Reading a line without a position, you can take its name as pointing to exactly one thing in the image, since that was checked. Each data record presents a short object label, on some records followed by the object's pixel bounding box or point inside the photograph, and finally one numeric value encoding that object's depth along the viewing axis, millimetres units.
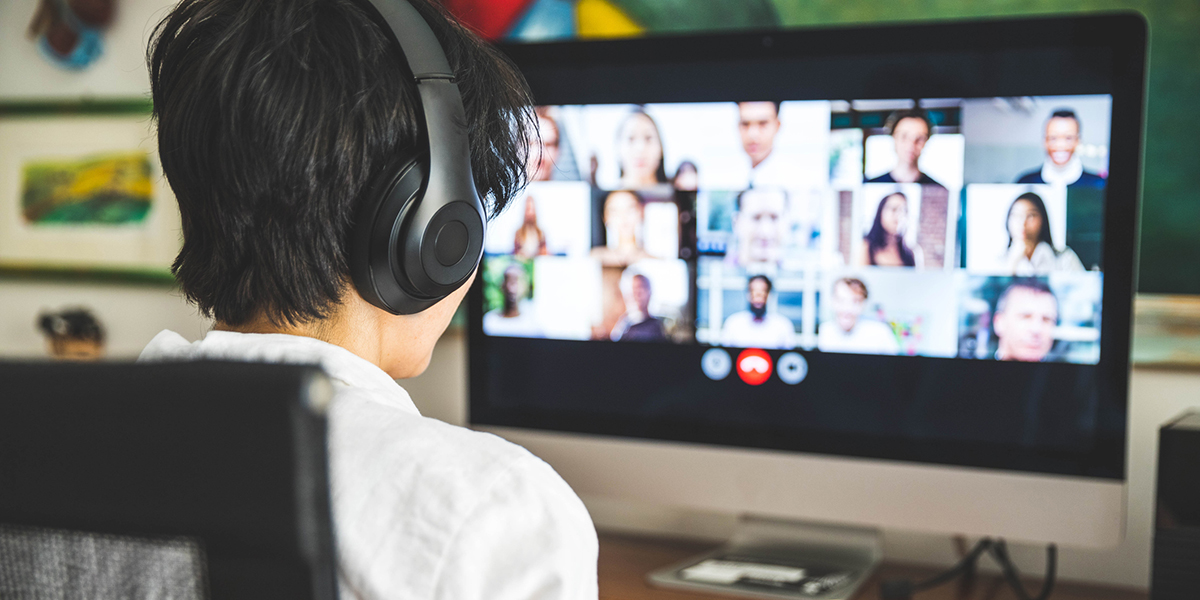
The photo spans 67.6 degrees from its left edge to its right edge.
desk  1062
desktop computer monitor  934
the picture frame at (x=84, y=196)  1675
